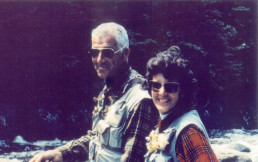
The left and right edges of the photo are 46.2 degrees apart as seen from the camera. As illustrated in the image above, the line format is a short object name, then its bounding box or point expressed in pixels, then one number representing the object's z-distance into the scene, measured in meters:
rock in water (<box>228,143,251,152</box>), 7.69
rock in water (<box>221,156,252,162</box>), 5.63
